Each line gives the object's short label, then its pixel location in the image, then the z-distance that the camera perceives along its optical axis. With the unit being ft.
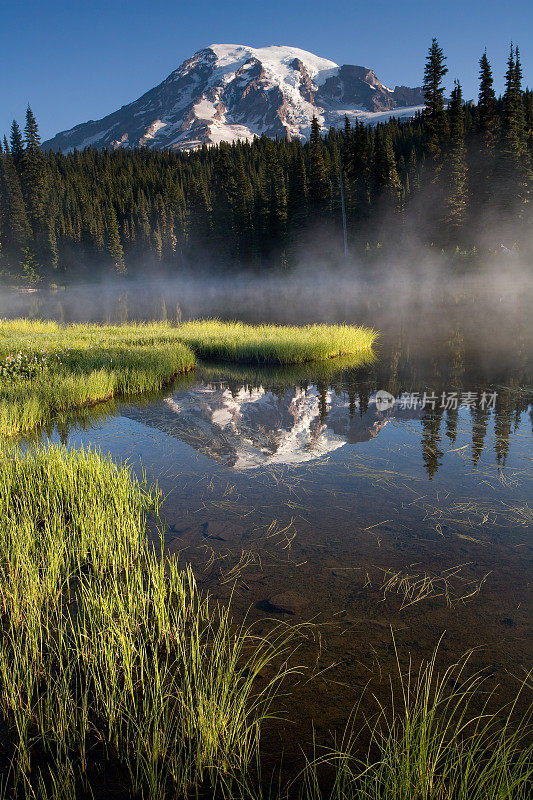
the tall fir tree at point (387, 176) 216.33
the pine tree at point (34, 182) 355.15
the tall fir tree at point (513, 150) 174.29
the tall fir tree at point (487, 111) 190.60
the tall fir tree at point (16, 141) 383.24
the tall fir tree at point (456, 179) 183.23
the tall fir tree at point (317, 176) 228.22
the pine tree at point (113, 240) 339.79
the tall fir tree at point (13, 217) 337.72
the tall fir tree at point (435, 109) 196.03
